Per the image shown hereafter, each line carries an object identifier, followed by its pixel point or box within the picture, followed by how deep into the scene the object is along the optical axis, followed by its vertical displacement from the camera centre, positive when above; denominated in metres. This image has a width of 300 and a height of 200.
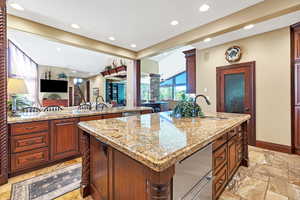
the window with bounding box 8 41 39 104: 5.50 +1.48
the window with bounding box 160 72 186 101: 9.97 +0.94
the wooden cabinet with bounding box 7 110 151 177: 2.26 -0.73
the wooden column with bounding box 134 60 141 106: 5.16 +0.65
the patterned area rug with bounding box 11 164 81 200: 1.86 -1.19
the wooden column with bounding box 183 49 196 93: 5.04 +1.04
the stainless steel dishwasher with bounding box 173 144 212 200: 1.03 -0.62
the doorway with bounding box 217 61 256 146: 3.74 +0.25
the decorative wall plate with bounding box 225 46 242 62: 3.91 +1.24
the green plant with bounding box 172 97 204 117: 2.35 -0.16
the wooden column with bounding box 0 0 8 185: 2.07 +0.01
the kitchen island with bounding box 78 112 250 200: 0.88 -0.48
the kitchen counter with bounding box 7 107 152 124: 2.26 -0.28
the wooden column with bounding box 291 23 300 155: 3.08 +0.27
